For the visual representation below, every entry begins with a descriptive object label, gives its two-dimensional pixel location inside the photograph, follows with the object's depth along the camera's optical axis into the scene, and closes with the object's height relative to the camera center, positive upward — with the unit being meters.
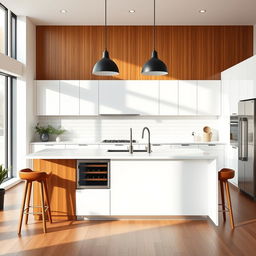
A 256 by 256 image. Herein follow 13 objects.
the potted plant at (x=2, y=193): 5.55 -0.97
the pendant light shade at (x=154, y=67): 5.31 +0.81
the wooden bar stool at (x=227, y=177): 4.68 -0.63
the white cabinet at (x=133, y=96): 8.14 +0.62
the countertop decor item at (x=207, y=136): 8.21 -0.22
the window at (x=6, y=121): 7.59 +0.10
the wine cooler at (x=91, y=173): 5.00 -0.63
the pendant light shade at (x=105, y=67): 5.34 +0.82
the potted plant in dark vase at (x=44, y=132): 8.20 -0.13
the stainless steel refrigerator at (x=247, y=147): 6.07 -0.35
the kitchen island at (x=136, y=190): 4.96 -0.82
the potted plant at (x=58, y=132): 8.27 -0.13
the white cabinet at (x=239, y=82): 6.27 +0.78
